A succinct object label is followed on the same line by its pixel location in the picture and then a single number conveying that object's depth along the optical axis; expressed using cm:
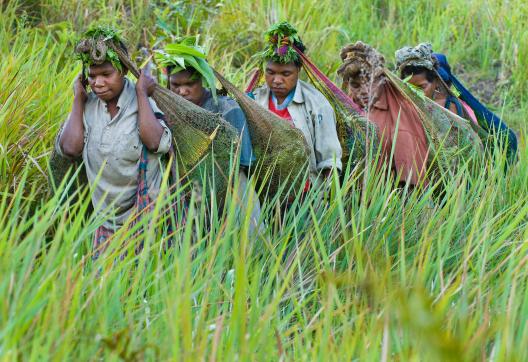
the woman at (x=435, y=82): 1041
